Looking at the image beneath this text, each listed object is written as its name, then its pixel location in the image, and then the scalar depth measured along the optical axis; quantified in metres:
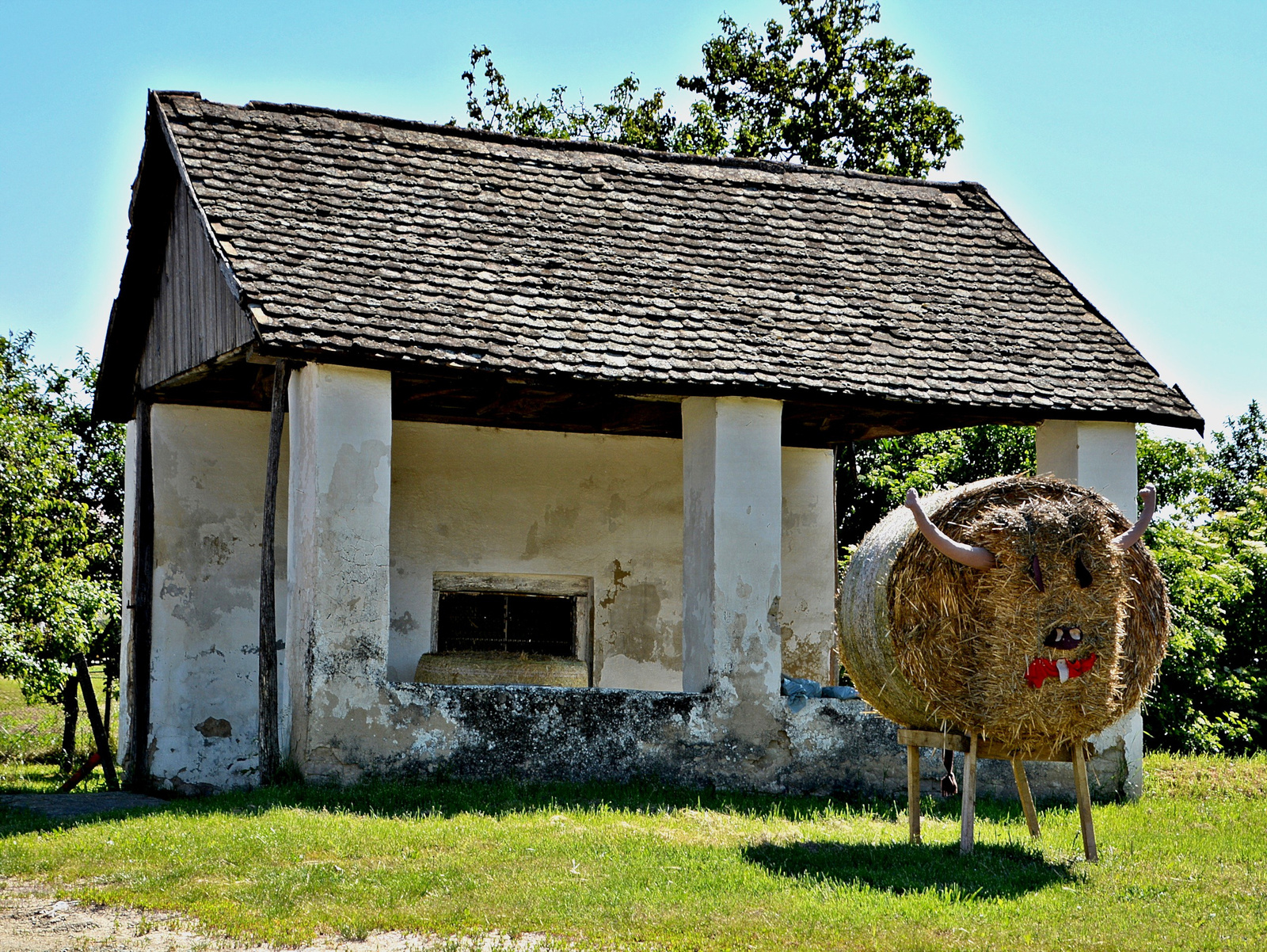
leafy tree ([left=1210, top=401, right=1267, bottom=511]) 37.31
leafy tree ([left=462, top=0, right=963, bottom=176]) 25.23
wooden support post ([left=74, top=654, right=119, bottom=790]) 17.55
